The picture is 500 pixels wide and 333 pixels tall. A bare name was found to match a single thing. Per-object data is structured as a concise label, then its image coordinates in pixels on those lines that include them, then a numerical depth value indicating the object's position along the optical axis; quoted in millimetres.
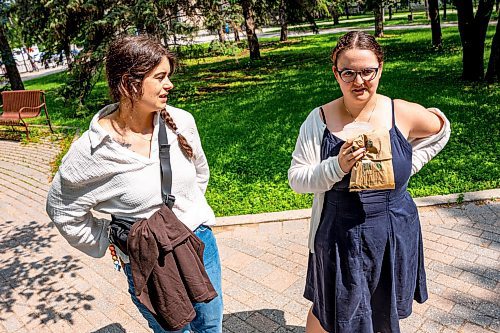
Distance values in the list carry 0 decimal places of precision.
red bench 10414
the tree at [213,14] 11977
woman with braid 1862
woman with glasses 1997
